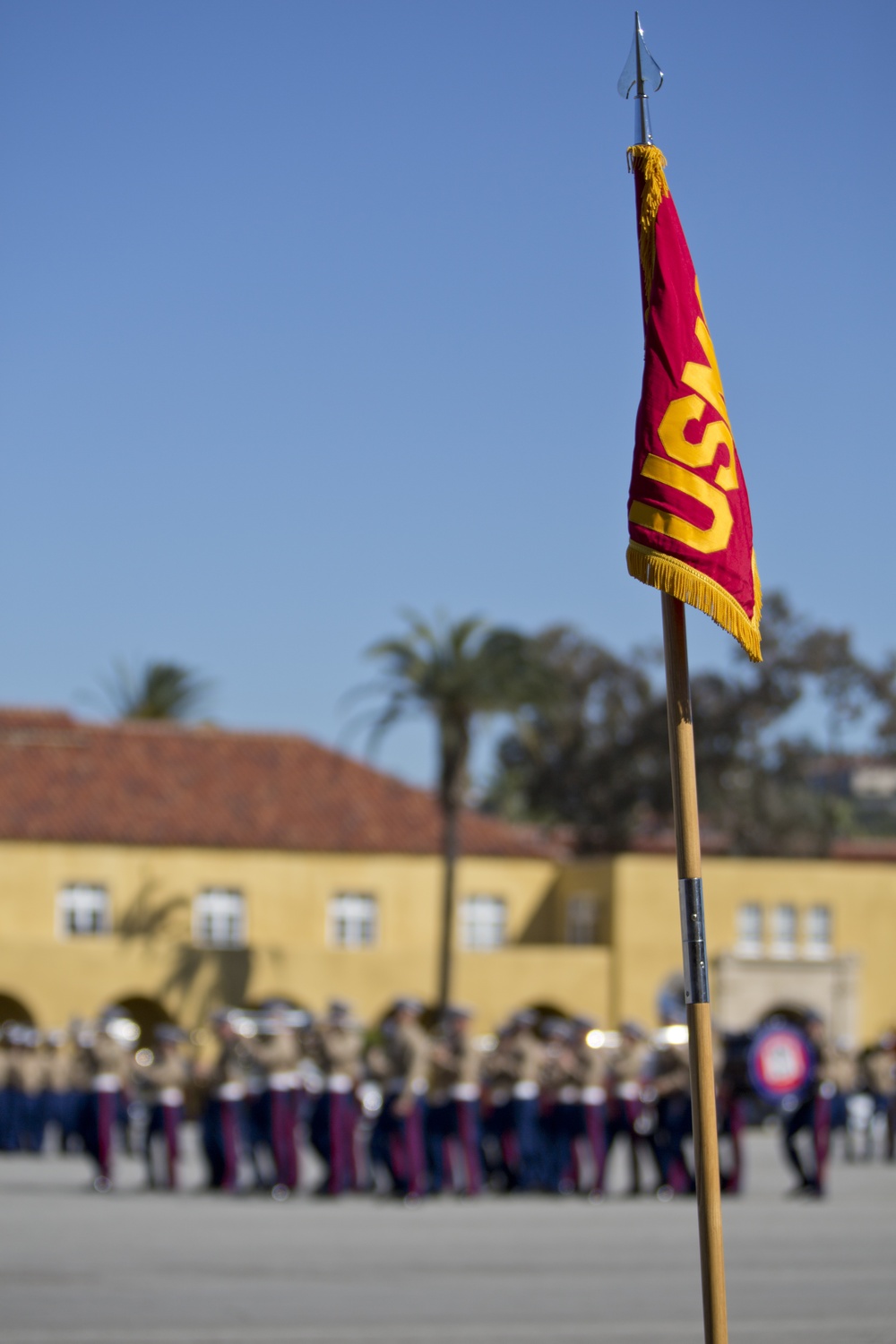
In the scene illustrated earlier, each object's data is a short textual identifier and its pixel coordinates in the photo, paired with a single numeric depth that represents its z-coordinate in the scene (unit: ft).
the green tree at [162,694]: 209.67
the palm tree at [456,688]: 148.66
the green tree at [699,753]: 204.44
